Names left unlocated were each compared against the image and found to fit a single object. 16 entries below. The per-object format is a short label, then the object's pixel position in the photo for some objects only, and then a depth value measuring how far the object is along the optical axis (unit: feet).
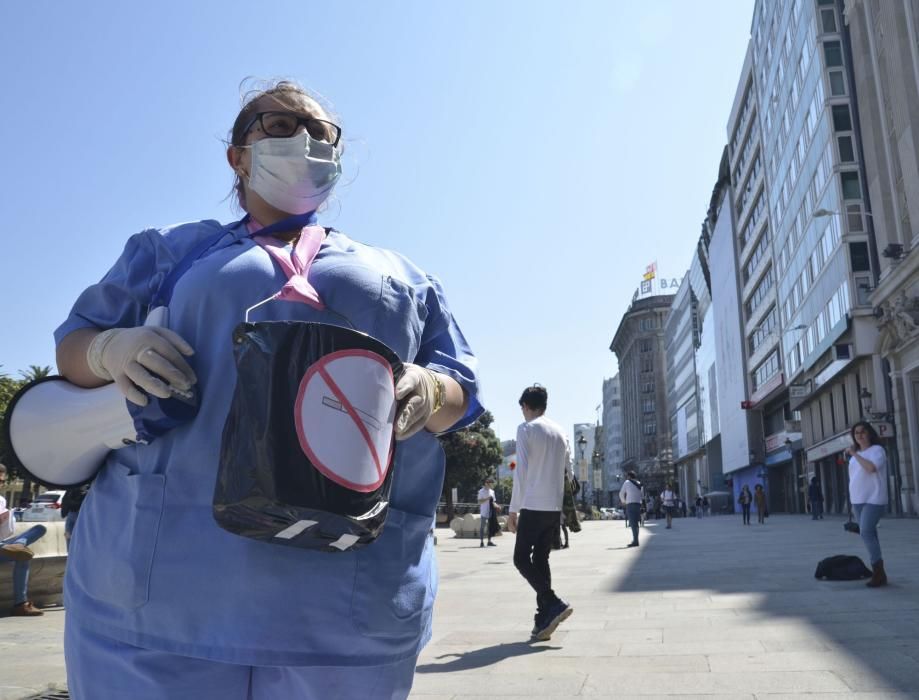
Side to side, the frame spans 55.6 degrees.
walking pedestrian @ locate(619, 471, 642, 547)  63.41
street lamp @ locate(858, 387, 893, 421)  103.64
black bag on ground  31.14
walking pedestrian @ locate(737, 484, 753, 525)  118.01
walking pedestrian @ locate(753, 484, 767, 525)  117.60
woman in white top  29.01
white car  53.06
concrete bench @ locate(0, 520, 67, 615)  30.99
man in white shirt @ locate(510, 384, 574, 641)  21.34
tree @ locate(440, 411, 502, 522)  161.79
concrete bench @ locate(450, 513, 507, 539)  95.30
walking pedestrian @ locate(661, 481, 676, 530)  109.38
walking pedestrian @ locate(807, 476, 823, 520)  120.26
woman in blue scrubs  4.30
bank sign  451.12
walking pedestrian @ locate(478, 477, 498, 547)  76.24
